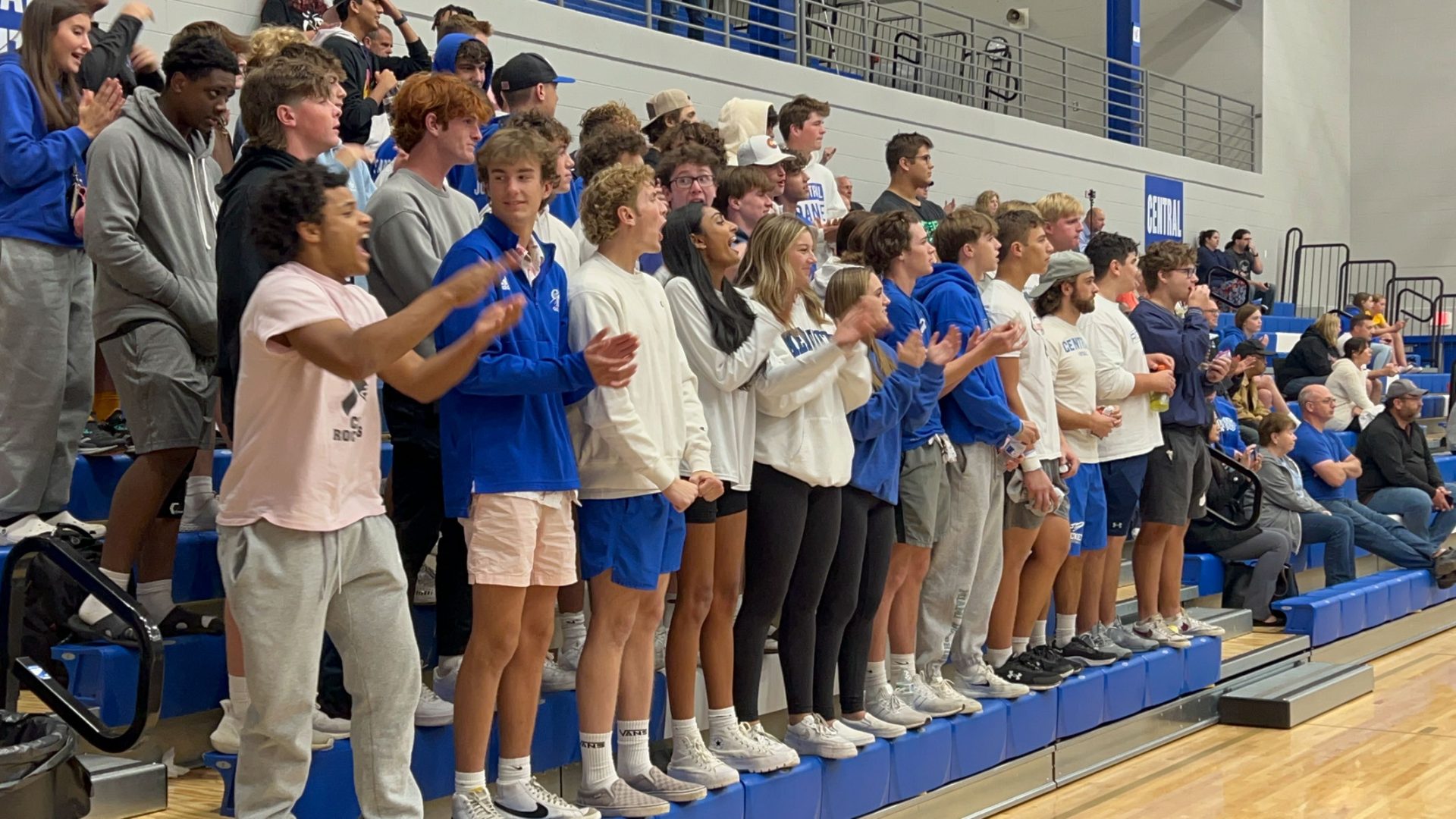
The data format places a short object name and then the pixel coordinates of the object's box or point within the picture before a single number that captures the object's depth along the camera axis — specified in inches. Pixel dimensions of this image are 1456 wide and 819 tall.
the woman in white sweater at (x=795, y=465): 150.8
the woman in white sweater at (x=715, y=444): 144.1
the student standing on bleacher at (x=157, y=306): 129.6
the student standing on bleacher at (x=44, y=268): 137.8
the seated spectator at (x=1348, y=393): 392.8
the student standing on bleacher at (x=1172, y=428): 230.1
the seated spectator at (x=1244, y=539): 282.0
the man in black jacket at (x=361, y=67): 175.9
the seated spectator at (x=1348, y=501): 321.4
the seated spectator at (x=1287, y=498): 294.0
